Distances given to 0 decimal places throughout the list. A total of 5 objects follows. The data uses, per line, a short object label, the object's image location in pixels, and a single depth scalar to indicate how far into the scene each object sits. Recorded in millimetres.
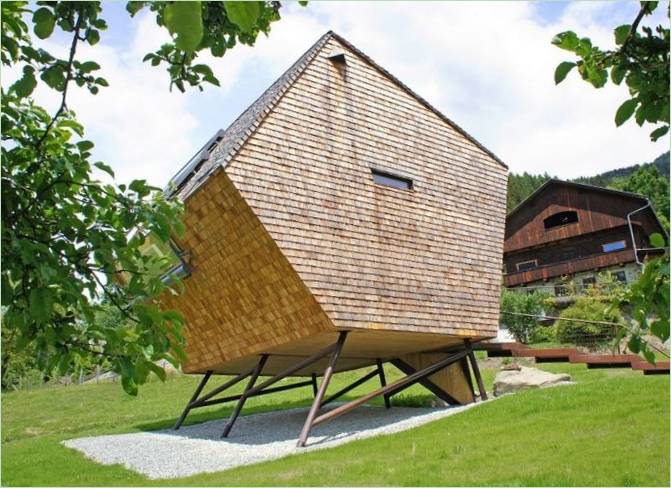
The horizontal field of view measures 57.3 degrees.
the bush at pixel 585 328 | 21391
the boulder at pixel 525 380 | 13219
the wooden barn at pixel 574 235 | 29766
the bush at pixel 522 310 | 25922
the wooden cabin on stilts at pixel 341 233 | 9812
